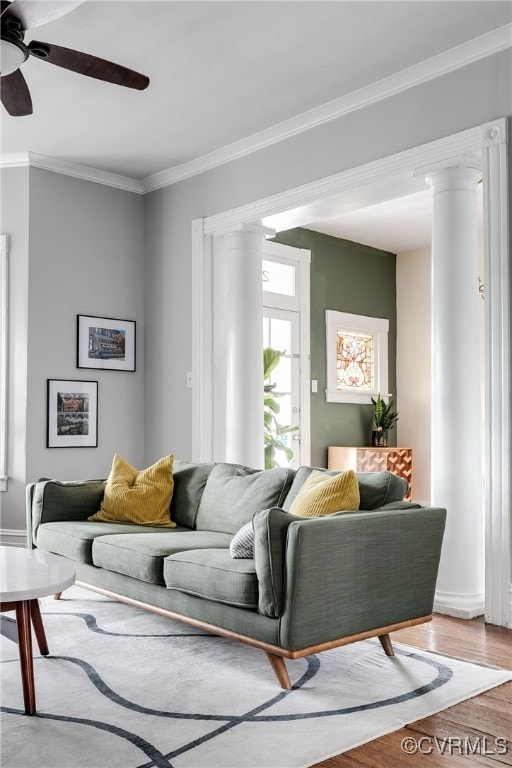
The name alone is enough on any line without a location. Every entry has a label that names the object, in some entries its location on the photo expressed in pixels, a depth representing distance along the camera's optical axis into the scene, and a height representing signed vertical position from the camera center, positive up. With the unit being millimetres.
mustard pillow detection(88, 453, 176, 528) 4297 -514
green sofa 2705 -660
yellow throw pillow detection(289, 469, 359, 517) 3155 -379
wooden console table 7336 -499
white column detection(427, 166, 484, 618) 4016 +88
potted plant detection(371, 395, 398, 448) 7840 -136
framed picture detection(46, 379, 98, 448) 5641 -34
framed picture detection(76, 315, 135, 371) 5832 +535
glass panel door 7012 +312
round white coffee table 2531 -637
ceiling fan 2775 +1515
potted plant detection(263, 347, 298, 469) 6379 -108
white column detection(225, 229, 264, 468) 5371 +404
